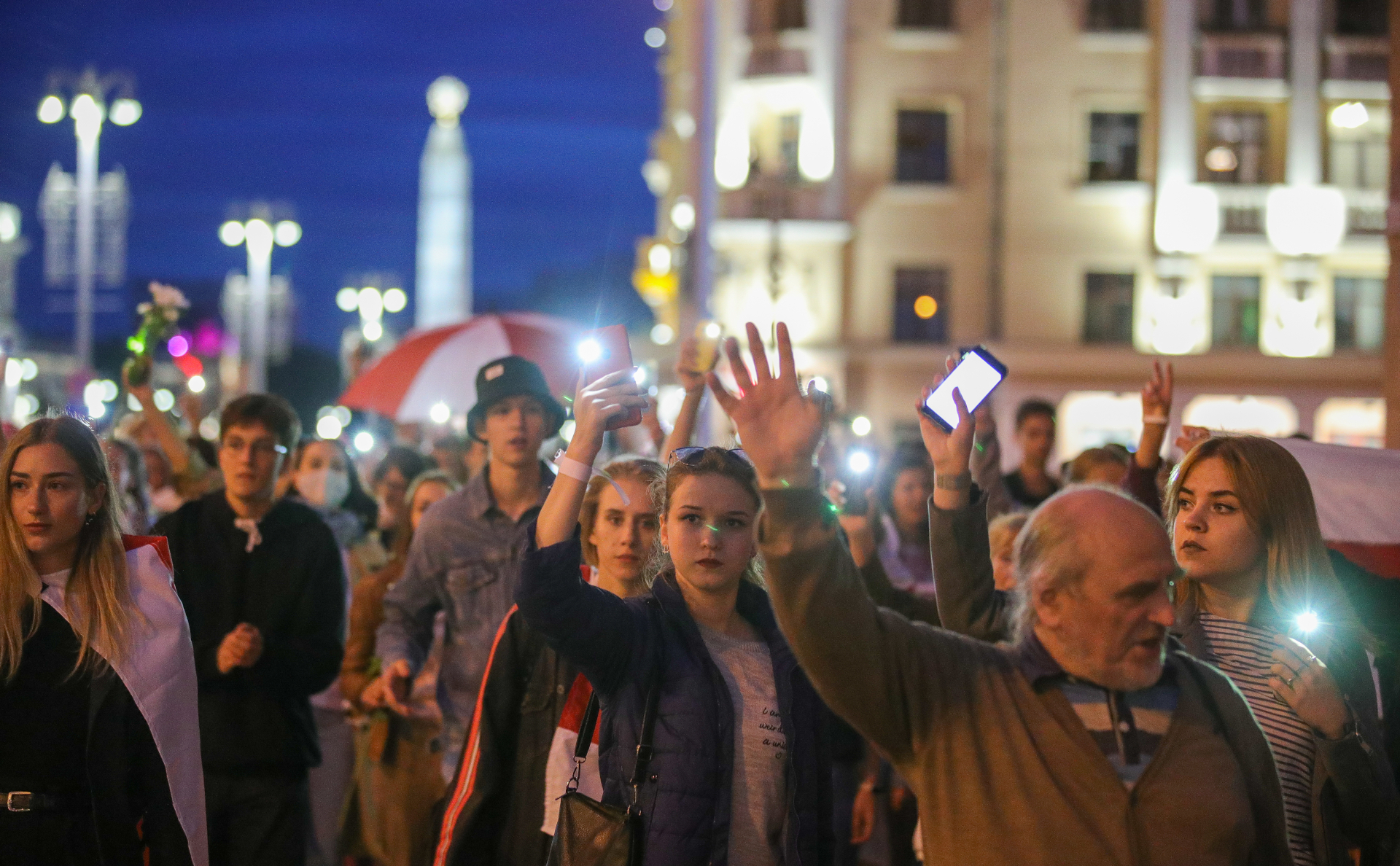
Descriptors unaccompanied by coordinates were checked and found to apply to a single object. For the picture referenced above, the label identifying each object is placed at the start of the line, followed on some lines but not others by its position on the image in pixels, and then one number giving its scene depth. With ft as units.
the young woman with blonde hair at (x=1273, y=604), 11.28
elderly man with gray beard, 8.25
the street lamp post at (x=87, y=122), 86.58
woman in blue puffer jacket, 10.97
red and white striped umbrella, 29.58
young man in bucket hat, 17.07
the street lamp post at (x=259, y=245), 106.32
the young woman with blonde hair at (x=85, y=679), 12.64
